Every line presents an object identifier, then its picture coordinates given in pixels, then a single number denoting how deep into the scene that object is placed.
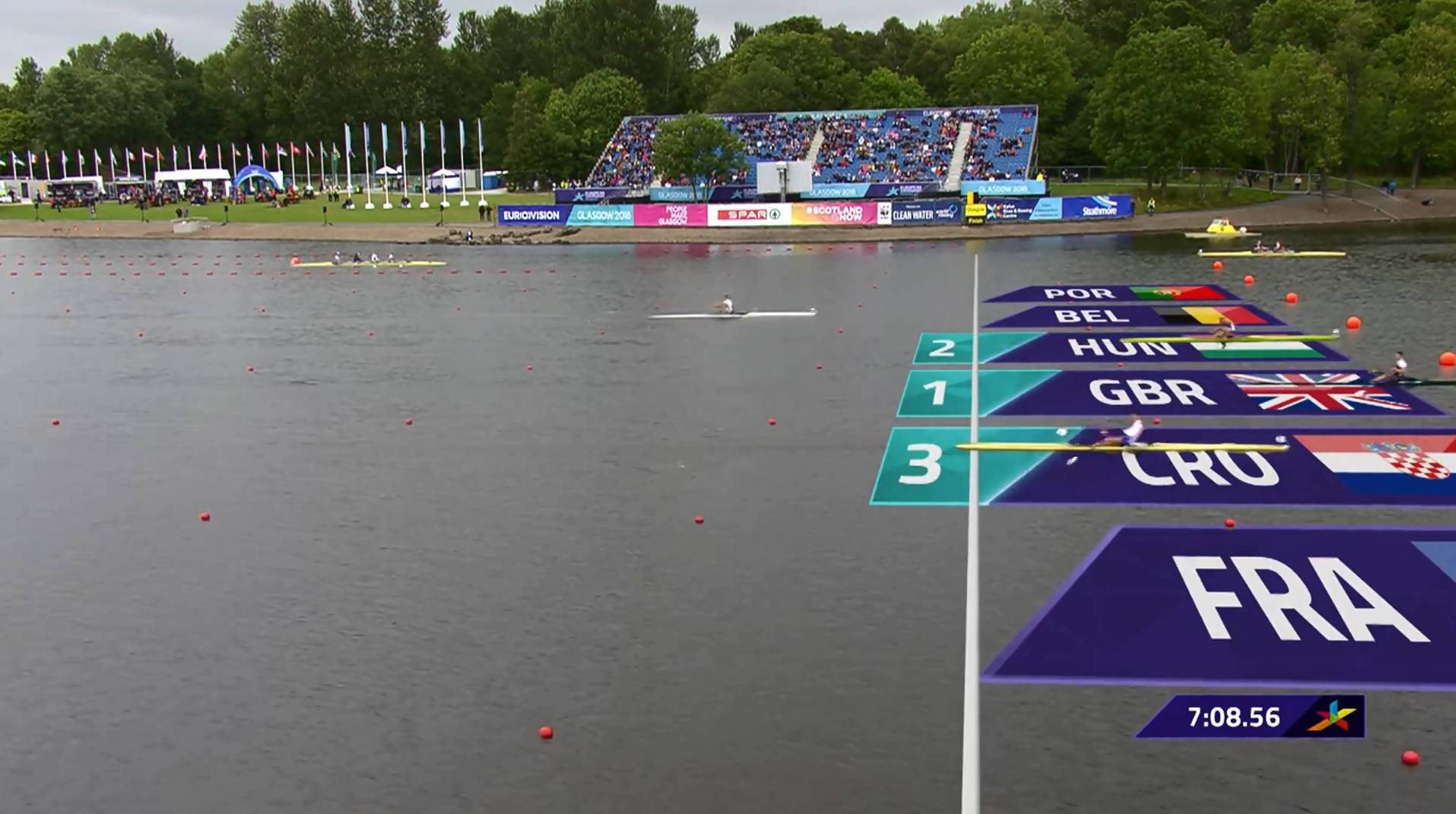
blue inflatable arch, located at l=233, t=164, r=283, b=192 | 121.25
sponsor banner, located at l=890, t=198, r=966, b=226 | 91.25
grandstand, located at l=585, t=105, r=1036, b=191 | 109.75
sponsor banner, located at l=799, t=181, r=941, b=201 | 104.62
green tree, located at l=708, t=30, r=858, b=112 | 133.75
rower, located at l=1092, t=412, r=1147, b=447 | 27.38
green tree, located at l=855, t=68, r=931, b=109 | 134.50
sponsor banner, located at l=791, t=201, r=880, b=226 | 92.75
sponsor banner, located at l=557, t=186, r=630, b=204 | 108.31
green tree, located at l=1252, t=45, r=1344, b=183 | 96.94
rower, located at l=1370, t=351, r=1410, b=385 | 33.44
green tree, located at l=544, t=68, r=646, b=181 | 133.38
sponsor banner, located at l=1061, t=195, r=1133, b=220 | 91.00
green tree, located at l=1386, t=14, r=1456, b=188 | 97.25
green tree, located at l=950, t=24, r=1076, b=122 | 128.38
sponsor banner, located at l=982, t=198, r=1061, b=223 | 90.94
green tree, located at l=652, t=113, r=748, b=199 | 103.69
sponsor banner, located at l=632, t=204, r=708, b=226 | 96.00
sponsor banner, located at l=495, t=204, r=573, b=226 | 97.69
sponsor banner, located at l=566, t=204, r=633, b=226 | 96.25
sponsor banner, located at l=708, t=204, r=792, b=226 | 94.38
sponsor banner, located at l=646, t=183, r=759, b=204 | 106.31
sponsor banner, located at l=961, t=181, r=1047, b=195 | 98.13
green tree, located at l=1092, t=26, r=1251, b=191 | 95.81
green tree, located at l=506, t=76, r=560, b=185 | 132.50
